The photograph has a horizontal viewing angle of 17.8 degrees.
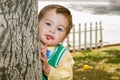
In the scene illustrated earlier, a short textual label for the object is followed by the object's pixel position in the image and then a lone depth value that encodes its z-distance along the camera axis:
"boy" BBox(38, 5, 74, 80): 2.29
